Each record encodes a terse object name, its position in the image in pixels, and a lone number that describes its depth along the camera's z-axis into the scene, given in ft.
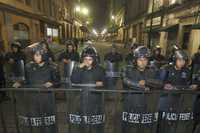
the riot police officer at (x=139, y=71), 11.00
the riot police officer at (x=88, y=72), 11.73
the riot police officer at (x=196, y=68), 12.13
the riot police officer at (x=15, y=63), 18.39
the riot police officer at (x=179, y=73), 11.42
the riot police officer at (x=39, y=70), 11.90
